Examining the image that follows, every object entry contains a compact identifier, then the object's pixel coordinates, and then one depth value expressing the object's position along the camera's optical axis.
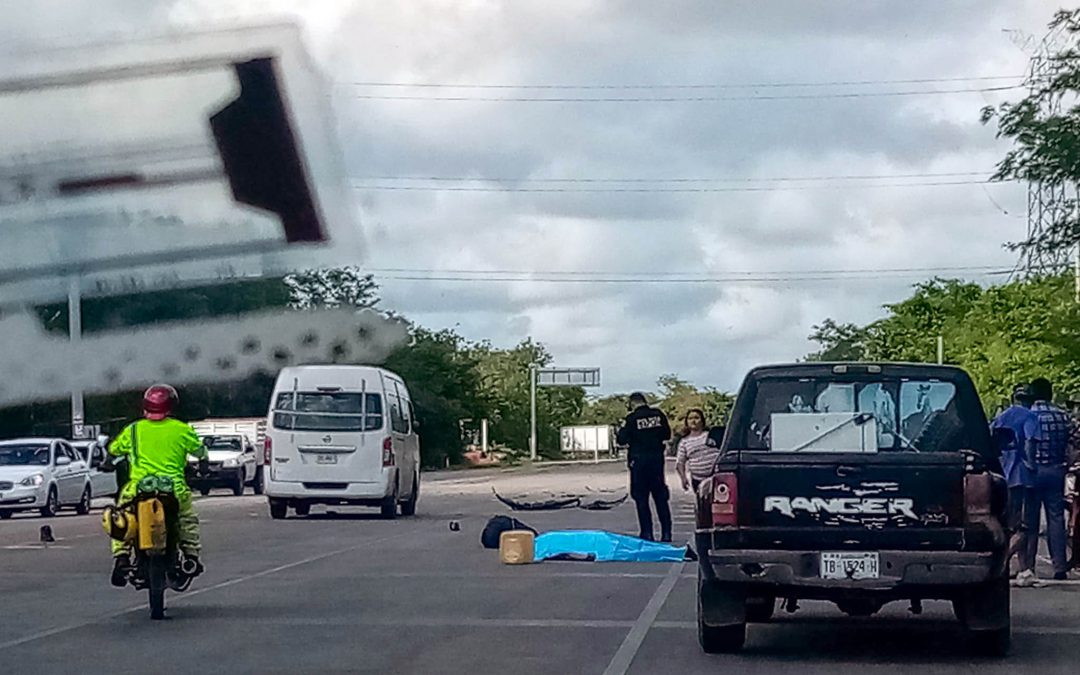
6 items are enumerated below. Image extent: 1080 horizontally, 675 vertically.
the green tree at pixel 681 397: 146.12
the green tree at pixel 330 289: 69.75
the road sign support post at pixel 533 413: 116.37
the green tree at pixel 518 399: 125.81
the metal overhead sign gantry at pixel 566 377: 123.44
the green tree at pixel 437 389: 91.81
